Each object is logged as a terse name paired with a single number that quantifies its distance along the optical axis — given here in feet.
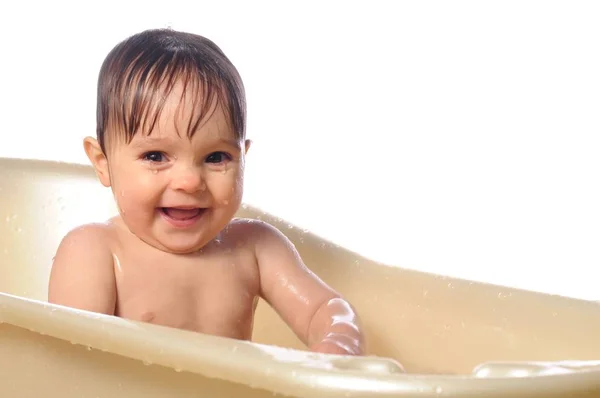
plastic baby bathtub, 3.71
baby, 4.37
